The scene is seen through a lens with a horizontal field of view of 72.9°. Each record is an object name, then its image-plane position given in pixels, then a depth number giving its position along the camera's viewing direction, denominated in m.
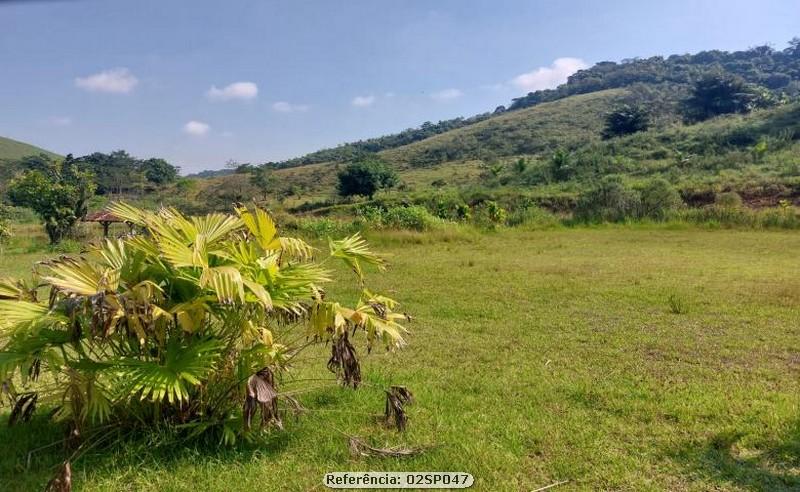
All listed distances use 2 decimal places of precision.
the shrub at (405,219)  15.23
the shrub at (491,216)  17.22
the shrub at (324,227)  15.81
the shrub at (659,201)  16.91
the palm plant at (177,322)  2.28
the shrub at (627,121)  40.91
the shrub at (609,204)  17.48
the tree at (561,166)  29.58
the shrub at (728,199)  18.30
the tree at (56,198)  16.64
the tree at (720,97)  44.69
